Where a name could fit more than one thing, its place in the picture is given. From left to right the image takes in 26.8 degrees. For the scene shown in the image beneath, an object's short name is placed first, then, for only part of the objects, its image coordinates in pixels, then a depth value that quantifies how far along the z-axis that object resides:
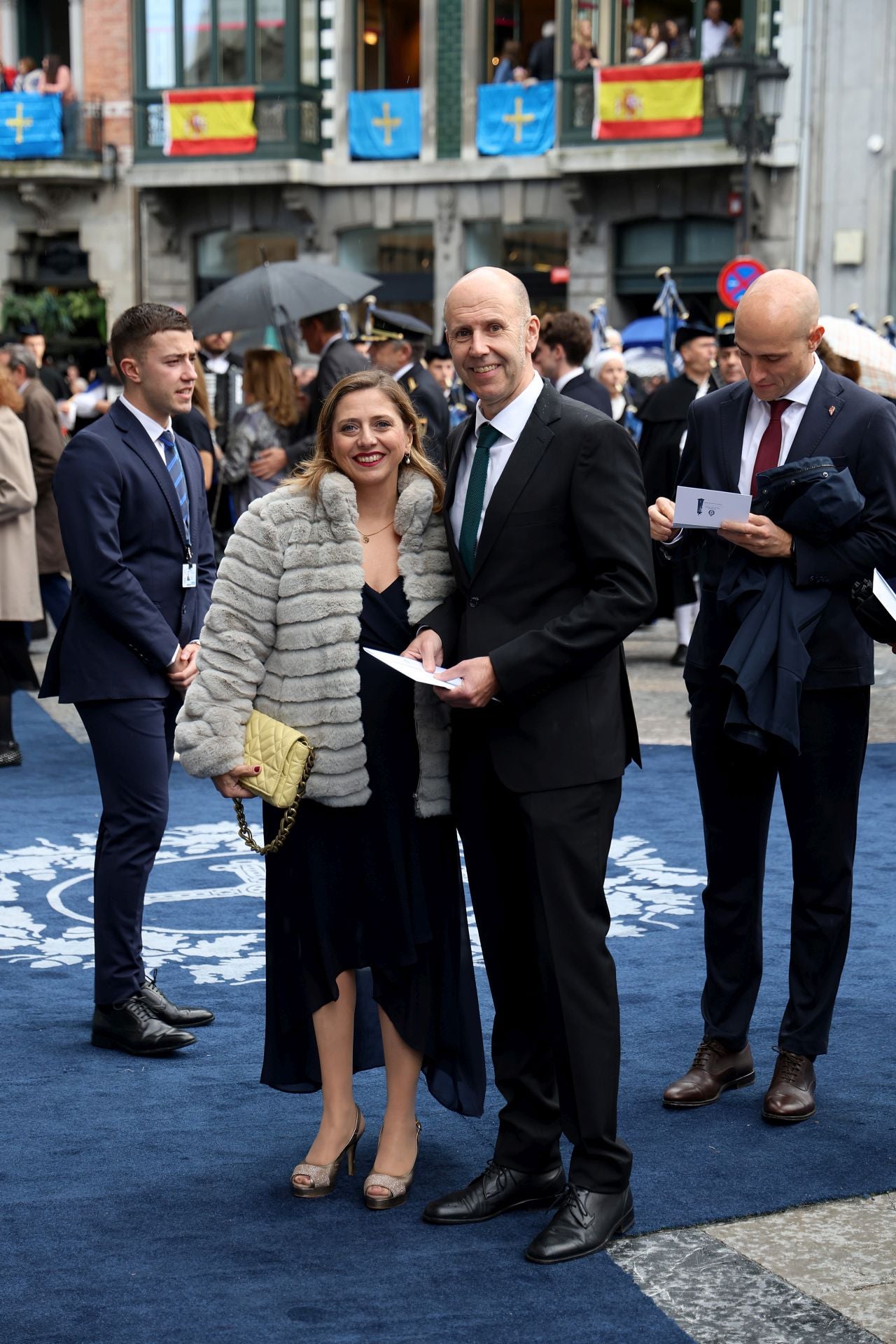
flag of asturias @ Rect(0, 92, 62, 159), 30.66
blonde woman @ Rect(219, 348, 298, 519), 10.45
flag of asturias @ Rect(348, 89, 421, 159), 28.77
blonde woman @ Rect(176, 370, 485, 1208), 4.23
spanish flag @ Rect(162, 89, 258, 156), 29.25
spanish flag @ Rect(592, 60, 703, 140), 26.25
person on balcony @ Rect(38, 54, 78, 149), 31.05
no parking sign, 19.45
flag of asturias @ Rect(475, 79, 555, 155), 27.92
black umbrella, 11.84
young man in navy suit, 5.32
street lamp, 19.77
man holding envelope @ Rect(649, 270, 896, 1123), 4.66
